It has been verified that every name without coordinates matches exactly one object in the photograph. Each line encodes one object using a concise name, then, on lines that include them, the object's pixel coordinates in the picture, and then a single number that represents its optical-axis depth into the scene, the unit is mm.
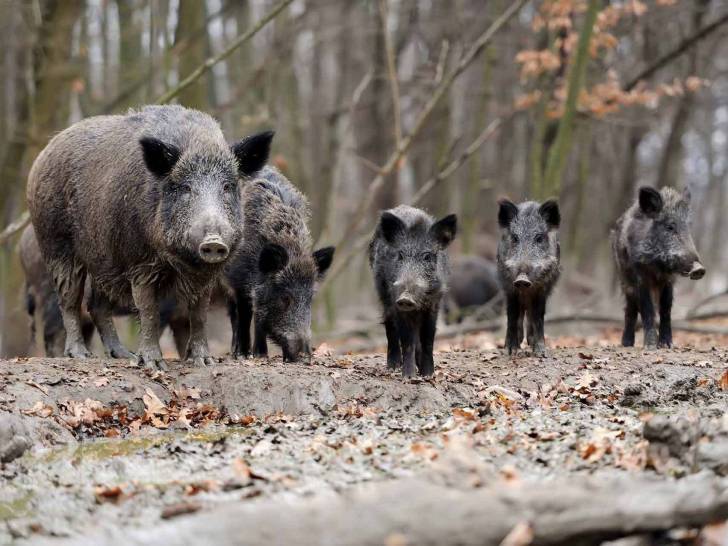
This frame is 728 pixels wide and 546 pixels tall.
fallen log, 8758
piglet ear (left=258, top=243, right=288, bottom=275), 19562
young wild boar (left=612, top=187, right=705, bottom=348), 22469
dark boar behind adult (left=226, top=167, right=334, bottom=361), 19469
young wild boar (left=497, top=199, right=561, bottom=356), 20531
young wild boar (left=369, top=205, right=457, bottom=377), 17750
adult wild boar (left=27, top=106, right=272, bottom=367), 16969
